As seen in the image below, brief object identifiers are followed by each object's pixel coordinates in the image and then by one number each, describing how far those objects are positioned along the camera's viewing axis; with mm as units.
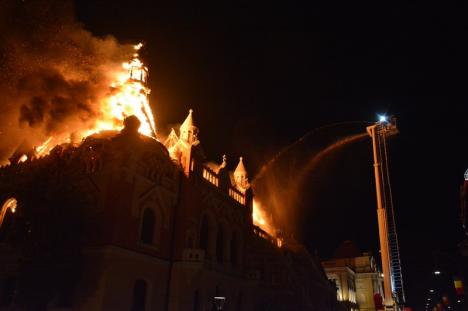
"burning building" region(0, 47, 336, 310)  23531
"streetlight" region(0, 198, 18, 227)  29547
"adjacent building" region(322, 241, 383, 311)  72512
